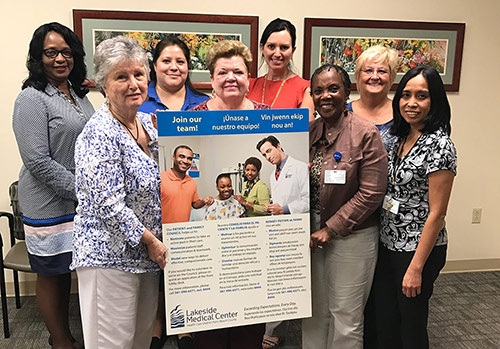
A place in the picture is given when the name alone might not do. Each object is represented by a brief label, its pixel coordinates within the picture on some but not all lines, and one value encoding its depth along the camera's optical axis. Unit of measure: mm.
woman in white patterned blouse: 1591
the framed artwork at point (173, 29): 3037
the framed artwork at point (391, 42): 3324
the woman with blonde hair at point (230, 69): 1973
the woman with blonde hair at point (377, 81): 2277
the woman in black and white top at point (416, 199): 1866
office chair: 2658
